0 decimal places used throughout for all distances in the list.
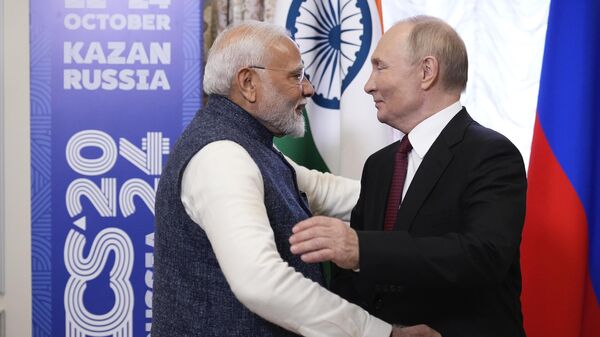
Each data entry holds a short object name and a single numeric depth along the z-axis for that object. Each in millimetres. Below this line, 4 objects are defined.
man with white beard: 1325
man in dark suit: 1354
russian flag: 2273
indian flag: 2412
